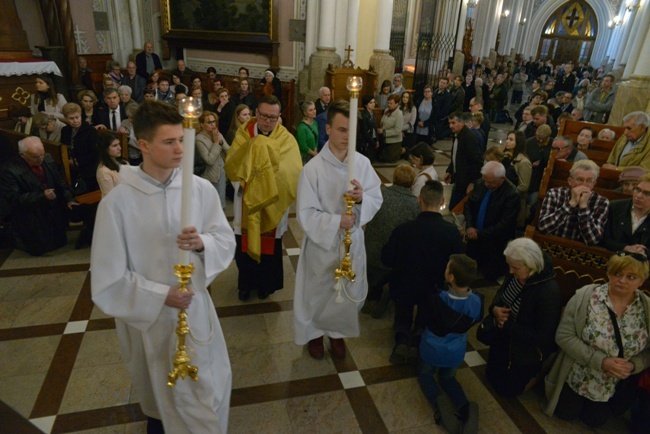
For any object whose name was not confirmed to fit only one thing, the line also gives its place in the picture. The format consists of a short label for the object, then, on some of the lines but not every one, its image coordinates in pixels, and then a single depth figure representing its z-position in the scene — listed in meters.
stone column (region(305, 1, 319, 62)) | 10.29
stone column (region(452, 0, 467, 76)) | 16.73
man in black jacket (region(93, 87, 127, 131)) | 5.78
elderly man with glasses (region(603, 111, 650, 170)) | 5.00
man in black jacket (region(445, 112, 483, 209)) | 5.21
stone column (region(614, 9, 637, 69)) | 17.70
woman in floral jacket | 2.58
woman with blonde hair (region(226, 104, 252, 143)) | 4.91
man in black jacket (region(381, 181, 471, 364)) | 3.13
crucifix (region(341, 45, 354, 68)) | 9.68
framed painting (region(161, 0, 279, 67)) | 10.77
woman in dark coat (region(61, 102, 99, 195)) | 5.00
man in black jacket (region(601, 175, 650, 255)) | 3.31
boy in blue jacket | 2.75
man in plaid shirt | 3.46
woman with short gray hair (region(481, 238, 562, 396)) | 2.76
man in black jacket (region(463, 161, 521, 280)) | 4.26
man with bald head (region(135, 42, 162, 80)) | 10.44
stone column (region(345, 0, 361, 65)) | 10.16
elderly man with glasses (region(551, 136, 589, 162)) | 5.13
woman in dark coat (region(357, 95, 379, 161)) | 7.82
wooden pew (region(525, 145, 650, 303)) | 3.30
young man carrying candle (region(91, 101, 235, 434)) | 1.87
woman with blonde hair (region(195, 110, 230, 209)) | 4.72
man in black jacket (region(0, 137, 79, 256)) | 4.42
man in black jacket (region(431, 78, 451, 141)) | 9.69
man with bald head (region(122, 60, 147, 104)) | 9.14
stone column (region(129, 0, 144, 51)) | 11.39
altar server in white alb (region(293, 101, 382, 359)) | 2.79
